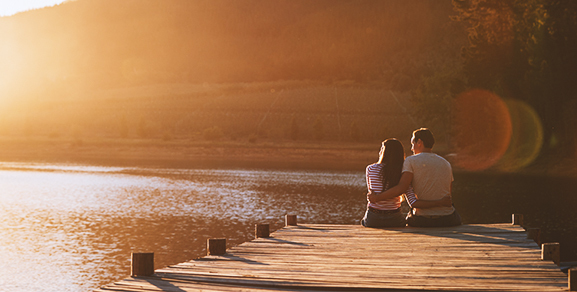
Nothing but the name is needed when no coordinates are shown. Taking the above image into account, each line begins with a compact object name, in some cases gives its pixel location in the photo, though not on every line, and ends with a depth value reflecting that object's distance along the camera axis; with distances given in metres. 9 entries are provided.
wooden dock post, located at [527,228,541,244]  10.84
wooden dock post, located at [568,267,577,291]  6.10
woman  10.03
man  9.84
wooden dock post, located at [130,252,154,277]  7.14
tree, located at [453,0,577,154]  48.25
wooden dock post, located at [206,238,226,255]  8.55
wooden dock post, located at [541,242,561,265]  7.74
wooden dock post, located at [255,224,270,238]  10.49
